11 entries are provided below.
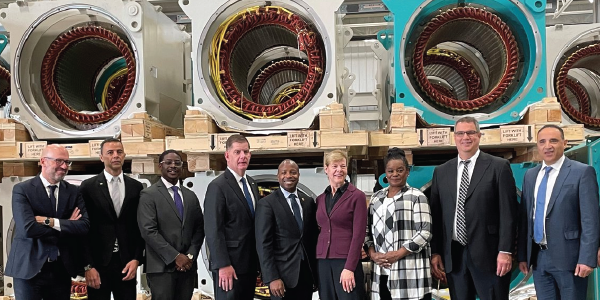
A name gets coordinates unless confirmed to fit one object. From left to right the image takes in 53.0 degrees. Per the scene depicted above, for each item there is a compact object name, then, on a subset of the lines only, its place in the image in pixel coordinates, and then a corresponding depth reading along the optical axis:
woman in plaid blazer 3.75
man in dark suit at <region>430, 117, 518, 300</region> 3.71
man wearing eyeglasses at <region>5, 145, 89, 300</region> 3.85
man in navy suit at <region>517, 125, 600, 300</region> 3.60
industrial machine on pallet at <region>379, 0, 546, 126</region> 4.88
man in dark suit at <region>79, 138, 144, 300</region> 4.14
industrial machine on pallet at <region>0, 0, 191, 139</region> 5.09
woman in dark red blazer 3.80
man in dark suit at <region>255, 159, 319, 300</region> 3.90
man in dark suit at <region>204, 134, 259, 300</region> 3.89
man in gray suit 4.01
